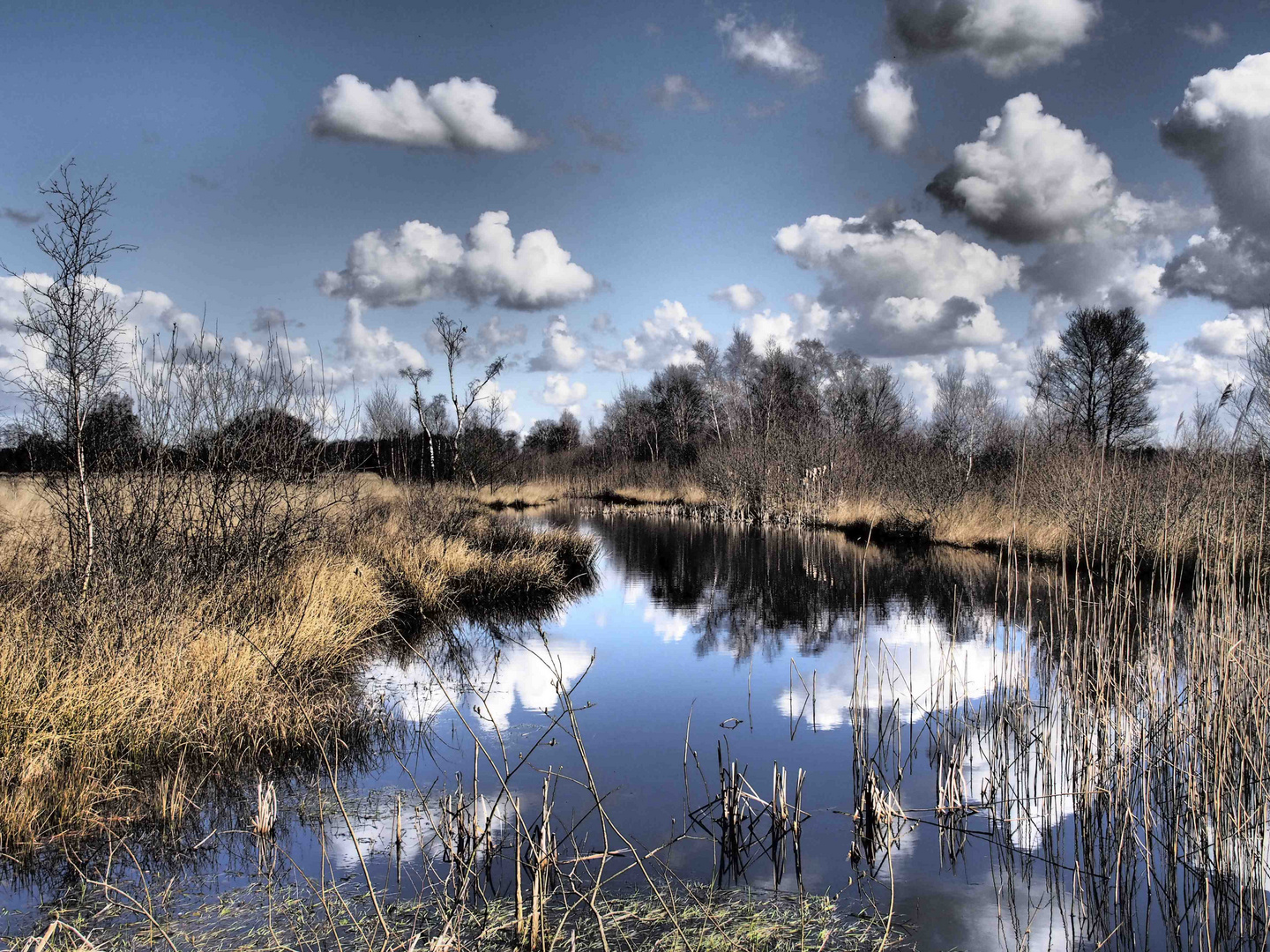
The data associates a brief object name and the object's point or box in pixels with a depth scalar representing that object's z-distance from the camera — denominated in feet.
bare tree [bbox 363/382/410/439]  75.30
